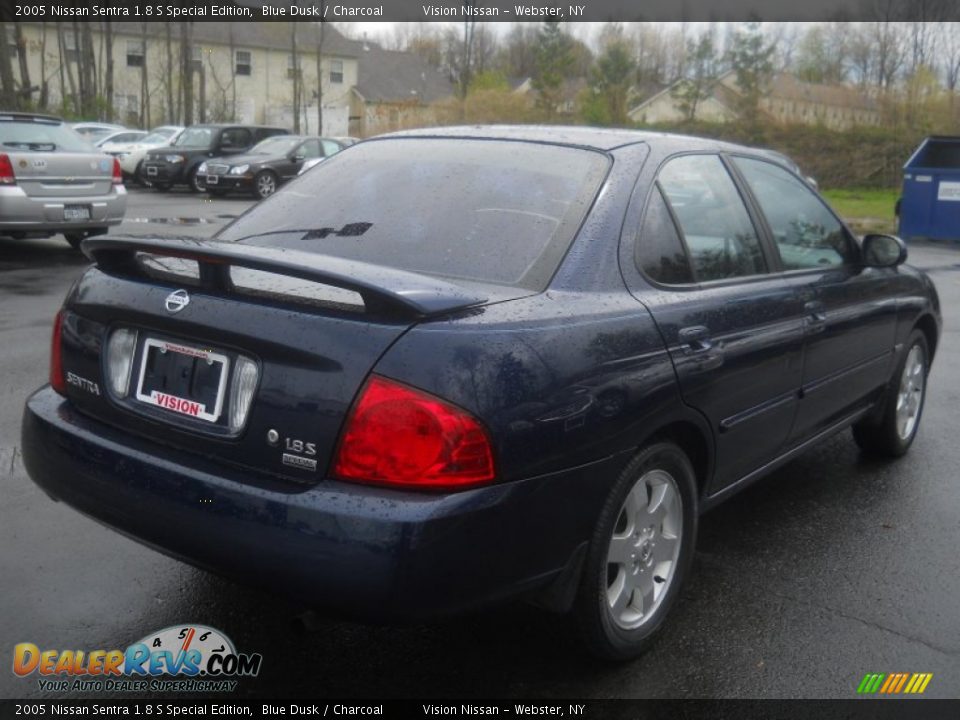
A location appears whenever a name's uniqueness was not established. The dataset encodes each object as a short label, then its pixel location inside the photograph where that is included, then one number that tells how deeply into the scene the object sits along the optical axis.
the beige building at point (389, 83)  62.38
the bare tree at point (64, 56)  50.34
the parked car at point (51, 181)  11.05
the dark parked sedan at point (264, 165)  22.12
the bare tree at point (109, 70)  45.31
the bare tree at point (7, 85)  24.16
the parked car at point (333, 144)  23.72
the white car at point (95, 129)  32.19
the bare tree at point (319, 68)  45.42
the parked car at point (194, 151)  23.39
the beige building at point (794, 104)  34.62
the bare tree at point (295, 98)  46.28
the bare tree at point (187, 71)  39.22
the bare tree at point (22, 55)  32.50
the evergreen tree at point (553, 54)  47.25
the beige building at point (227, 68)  54.72
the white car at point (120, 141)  26.81
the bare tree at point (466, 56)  42.53
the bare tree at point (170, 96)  47.90
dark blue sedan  2.48
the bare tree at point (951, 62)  37.00
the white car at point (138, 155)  25.64
